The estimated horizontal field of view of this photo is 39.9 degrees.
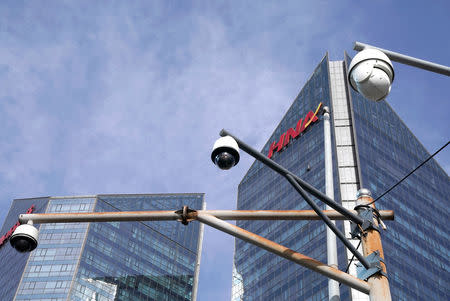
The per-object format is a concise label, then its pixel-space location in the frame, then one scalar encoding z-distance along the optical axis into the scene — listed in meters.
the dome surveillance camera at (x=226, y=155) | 8.57
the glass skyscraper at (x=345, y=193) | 101.56
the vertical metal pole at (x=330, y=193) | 10.09
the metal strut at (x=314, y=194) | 8.34
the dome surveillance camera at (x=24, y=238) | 9.45
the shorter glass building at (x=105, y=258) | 138.75
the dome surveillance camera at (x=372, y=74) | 7.36
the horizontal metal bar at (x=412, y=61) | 7.79
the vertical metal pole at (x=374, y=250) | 8.12
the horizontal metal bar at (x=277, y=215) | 8.91
